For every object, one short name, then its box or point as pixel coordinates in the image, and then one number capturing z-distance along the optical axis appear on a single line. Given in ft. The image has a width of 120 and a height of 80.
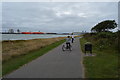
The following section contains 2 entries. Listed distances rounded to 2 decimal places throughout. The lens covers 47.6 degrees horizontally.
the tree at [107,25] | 181.27
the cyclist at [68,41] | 48.47
